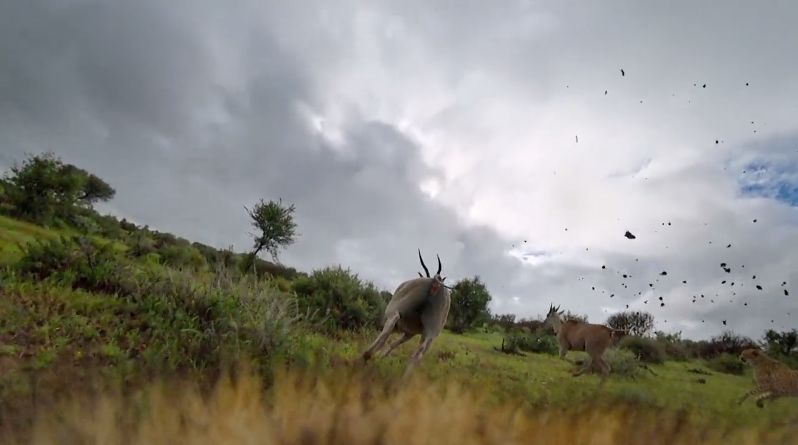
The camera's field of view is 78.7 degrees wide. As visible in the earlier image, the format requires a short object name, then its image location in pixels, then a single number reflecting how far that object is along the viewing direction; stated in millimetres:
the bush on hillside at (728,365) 20406
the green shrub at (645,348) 20703
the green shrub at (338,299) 13445
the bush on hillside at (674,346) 24198
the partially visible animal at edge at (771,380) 11055
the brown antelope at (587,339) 13953
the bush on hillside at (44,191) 22016
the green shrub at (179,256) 19638
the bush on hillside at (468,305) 25531
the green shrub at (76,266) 8047
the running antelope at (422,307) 8781
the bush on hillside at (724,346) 28625
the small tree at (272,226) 29031
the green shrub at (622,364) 14906
